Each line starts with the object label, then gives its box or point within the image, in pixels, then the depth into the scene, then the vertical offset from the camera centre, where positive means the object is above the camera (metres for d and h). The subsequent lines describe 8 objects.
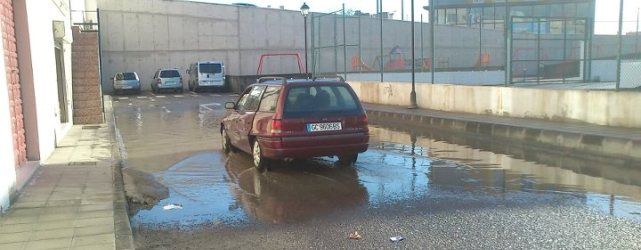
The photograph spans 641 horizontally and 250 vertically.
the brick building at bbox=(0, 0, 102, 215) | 6.48 -0.24
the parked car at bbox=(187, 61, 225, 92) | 36.31 -0.34
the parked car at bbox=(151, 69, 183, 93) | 36.53 -0.60
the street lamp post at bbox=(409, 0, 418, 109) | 17.80 -0.99
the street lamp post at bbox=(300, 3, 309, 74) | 27.03 +2.75
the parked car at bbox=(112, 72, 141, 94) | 36.09 -0.68
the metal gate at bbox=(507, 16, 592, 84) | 24.56 +0.72
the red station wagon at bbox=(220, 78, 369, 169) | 8.45 -0.83
